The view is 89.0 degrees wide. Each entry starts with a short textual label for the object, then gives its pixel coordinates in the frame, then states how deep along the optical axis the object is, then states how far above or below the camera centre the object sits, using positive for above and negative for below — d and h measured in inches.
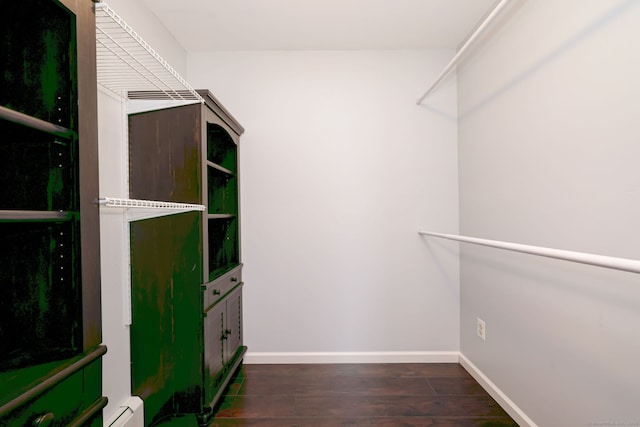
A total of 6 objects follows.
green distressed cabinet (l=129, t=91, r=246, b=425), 62.2 -10.7
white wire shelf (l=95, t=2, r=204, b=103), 54.2 +25.3
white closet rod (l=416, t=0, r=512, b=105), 43.4 +27.3
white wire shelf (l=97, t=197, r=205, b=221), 49.6 +0.8
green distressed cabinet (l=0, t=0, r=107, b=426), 30.4 +2.4
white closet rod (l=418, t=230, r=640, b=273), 27.4 -4.7
